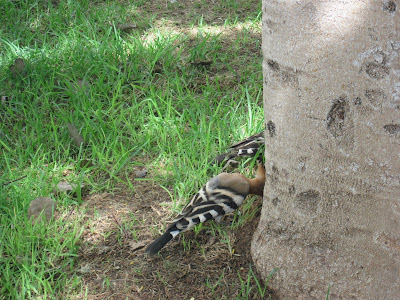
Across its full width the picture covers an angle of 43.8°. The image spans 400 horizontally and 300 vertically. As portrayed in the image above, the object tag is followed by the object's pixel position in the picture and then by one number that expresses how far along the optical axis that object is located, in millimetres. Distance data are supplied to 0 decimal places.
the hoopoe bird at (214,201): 2873
